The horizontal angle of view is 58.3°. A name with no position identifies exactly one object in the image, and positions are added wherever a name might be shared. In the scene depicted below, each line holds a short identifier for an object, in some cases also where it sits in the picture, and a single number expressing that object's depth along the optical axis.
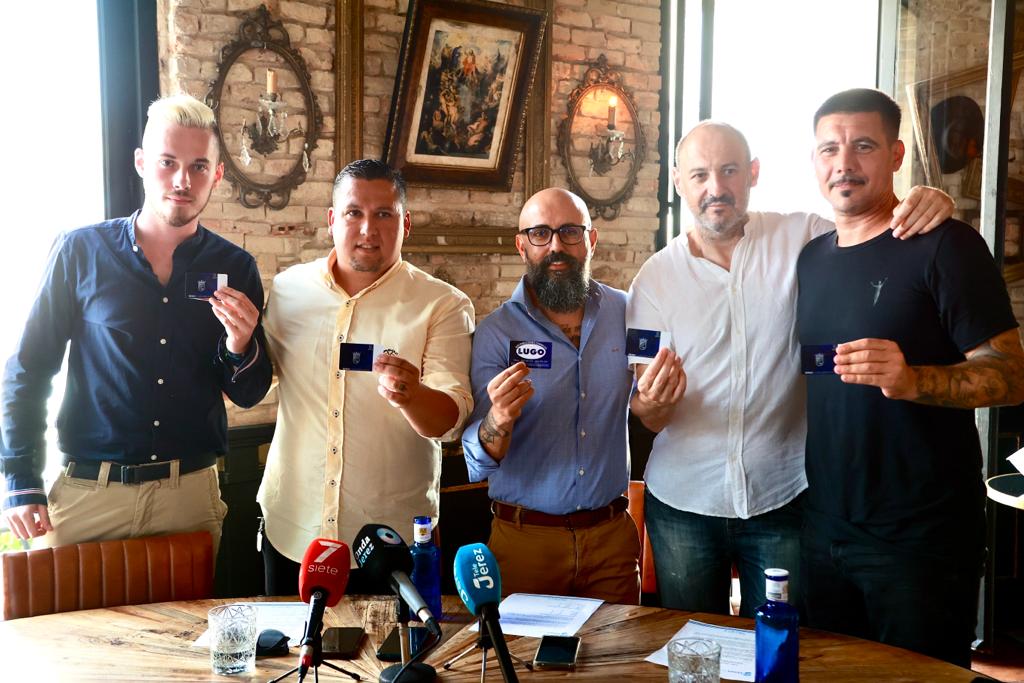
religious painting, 4.32
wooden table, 1.96
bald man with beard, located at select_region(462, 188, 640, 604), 2.75
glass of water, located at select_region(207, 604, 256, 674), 1.98
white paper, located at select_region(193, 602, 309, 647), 2.16
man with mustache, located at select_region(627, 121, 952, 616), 2.65
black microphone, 1.71
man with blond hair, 2.77
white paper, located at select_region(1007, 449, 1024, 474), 3.49
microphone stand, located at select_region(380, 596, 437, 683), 1.87
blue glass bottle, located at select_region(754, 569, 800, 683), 1.82
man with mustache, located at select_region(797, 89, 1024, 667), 2.29
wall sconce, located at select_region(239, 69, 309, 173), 3.90
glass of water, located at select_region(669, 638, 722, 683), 1.85
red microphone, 1.69
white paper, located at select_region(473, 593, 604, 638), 2.21
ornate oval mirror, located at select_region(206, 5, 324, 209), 3.85
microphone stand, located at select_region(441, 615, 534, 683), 1.69
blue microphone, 1.60
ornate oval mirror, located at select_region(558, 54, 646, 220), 5.02
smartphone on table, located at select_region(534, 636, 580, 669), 2.01
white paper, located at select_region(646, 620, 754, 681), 1.97
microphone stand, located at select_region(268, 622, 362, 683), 1.61
